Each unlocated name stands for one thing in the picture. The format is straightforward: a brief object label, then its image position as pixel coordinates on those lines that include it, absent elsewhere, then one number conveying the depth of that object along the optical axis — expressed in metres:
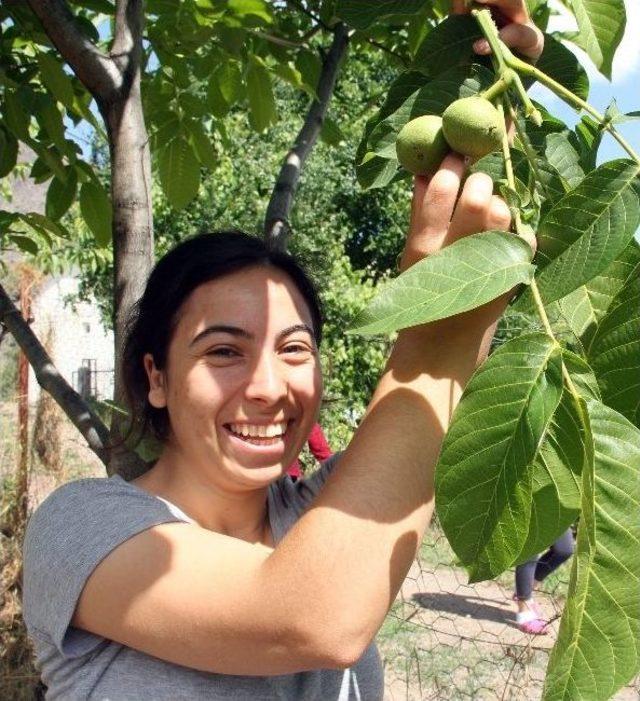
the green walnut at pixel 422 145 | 0.93
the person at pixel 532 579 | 4.67
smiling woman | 0.90
